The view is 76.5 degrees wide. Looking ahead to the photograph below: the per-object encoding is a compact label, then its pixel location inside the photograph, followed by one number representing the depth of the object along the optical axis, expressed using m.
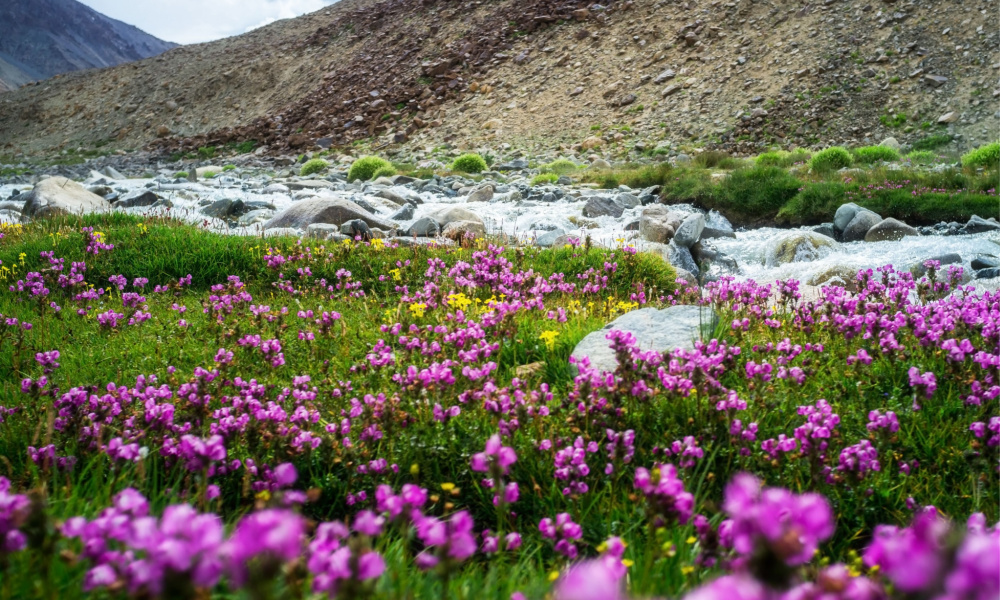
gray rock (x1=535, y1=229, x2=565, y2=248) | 11.16
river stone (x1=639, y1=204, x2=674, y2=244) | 12.05
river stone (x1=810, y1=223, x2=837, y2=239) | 13.48
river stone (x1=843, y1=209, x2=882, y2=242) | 12.95
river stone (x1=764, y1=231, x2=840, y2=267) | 11.55
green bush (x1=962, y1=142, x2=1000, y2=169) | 19.58
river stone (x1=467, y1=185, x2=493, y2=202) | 18.58
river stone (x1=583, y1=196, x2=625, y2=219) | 15.55
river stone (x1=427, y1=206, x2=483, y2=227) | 12.52
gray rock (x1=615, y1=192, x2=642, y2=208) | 16.85
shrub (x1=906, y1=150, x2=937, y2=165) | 22.16
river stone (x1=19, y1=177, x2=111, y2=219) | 12.21
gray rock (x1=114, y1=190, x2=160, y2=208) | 16.00
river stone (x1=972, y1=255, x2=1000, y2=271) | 9.86
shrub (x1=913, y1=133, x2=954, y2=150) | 25.84
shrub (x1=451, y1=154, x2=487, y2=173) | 27.91
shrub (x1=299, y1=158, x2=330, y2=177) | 30.59
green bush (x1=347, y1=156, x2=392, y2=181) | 27.31
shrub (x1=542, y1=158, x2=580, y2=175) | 26.45
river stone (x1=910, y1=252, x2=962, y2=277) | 10.02
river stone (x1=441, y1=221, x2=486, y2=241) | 10.39
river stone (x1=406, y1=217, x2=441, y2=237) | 11.51
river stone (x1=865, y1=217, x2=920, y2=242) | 12.38
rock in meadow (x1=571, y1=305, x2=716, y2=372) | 4.50
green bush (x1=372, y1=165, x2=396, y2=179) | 25.95
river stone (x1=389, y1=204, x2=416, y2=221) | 14.04
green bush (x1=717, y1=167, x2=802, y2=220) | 15.90
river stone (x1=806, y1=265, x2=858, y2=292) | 9.20
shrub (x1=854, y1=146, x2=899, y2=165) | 23.25
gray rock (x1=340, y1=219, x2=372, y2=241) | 10.52
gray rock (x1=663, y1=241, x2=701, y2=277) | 10.65
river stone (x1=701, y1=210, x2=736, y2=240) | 13.84
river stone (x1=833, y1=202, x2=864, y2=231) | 13.60
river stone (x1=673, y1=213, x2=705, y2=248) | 11.53
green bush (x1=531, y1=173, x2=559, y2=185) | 22.38
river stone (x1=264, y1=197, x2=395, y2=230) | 11.80
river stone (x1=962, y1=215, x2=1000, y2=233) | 12.49
